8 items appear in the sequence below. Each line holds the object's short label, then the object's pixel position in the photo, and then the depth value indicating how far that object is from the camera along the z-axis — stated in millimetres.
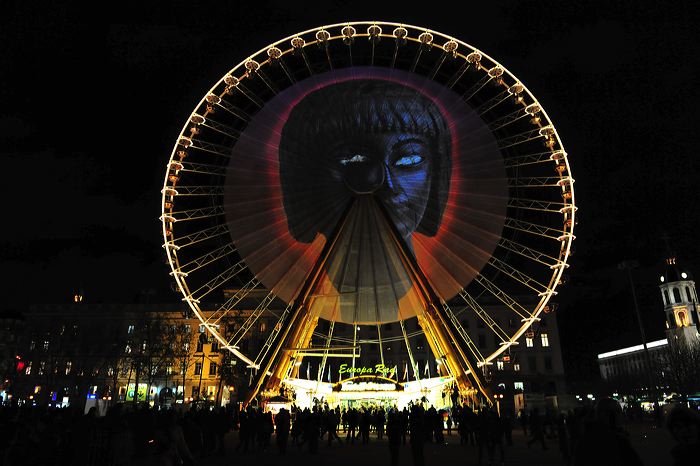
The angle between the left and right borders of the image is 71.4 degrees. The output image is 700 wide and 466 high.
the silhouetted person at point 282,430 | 19747
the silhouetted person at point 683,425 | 3855
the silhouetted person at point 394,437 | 14602
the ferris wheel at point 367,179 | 30109
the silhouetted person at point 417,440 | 13539
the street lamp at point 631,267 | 42803
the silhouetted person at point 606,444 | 4477
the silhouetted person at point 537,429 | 21906
